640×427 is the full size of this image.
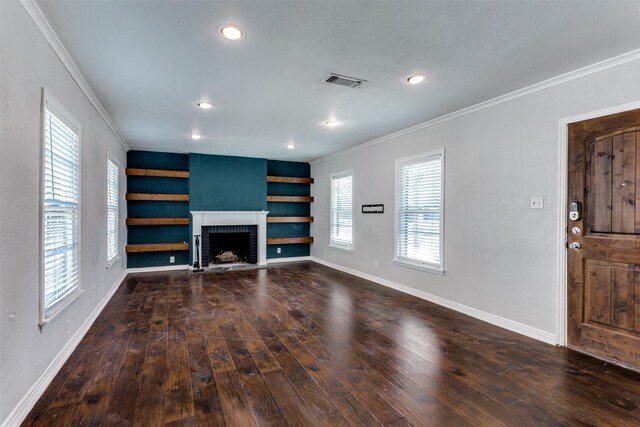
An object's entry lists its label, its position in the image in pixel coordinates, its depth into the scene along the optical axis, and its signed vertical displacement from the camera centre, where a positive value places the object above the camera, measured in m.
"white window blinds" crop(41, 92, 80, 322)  2.36 +0.03
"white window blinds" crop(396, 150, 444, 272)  4.54 +0.05
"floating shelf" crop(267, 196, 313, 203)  7.78 +0.34
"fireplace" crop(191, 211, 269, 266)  6.95 -0.25
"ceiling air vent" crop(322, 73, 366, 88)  3.08 +1.28
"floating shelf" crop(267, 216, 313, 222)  7.78 -0.14
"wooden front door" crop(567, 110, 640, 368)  2.66 -0.21
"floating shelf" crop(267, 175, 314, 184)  7.79 +0.81
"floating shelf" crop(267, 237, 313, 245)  7.67 -0.66
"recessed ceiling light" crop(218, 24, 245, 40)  2.28 +1.28
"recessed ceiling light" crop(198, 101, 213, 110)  3.84 +1.28
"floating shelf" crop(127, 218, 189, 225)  6.51 -0.18
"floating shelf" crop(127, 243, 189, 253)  6.48 -0.71
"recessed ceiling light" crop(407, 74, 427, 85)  3.07 +1.28
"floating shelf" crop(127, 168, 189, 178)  6.49 +0.81
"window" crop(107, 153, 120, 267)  4.70 +0.06
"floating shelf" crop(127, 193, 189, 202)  6.50 +0.32
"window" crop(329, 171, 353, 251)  6.72 +0.04
